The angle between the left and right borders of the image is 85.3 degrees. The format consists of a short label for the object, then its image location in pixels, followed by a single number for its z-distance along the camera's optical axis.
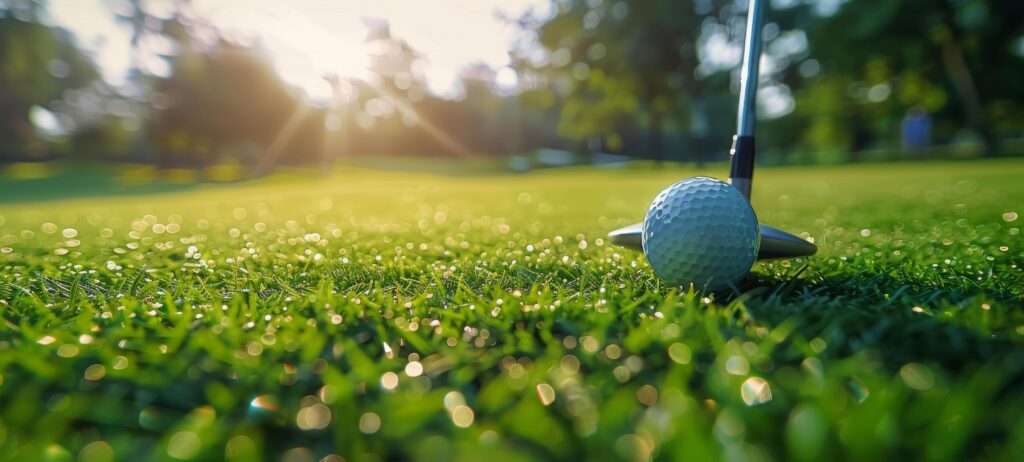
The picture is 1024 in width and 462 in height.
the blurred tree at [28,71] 26.15
